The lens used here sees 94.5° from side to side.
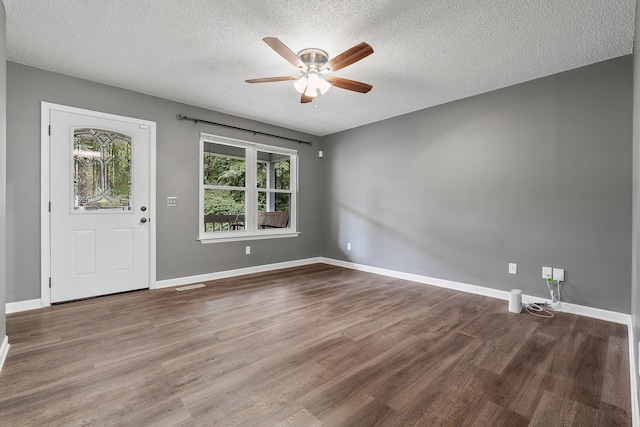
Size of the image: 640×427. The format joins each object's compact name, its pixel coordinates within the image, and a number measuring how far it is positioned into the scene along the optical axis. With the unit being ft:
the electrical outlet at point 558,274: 10.37
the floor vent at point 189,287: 12.80
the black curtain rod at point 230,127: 13.64
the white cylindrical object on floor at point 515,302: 10.13
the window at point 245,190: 14.98
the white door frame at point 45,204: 10.43
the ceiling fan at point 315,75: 8.35
